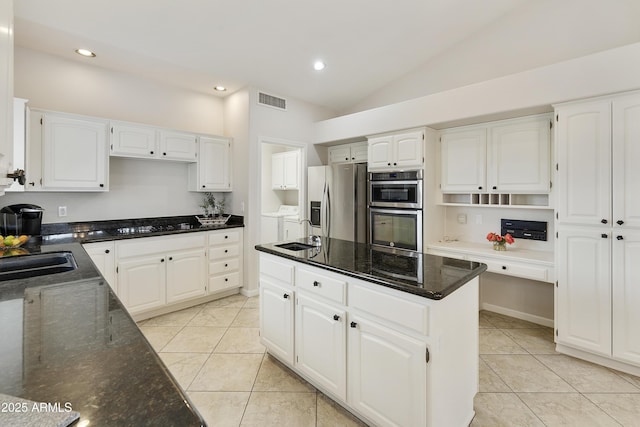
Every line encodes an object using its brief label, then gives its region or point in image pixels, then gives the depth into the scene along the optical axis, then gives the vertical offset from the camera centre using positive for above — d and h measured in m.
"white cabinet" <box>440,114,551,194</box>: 2.91 +0.60
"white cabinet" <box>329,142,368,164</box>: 4.38 +0.92
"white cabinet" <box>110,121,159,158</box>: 3.28 +0.83
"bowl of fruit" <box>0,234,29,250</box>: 2.26 -0.23
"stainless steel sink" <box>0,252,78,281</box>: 1.83 -0.34
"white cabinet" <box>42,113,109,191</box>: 2.90 +0.61
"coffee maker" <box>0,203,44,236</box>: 2.69 -0.05
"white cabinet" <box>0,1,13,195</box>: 0.99 +0.46
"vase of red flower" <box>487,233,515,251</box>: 3.18 -0.30
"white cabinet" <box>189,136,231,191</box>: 3.96 +0.63
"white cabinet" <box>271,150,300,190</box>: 4.92 +0.74
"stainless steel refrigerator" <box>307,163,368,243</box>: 4.12 +0.18
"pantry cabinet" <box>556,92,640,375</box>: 2.28 -0.13
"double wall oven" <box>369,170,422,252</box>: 3.52 +0.05
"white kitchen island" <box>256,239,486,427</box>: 1.45 -0.67
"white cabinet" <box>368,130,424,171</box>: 3.47 +0.76
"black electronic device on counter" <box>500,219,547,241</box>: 3.12 -0.17
